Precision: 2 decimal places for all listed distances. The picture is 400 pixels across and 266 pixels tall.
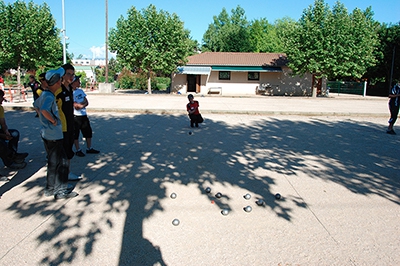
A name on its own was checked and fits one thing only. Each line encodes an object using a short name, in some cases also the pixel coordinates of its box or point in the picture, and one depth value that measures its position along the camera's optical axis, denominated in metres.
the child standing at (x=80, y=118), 6.73
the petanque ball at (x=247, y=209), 4.20
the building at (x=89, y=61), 149.57
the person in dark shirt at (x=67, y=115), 4.83
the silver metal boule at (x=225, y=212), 4.10
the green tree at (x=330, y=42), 29.31
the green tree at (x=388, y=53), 36.66
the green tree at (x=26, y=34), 31.08
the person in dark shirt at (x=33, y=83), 12.12
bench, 36.78
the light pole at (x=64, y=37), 33.39
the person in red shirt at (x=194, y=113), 10.67
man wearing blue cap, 4.36
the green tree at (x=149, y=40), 31.33
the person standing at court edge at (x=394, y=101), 9.84
